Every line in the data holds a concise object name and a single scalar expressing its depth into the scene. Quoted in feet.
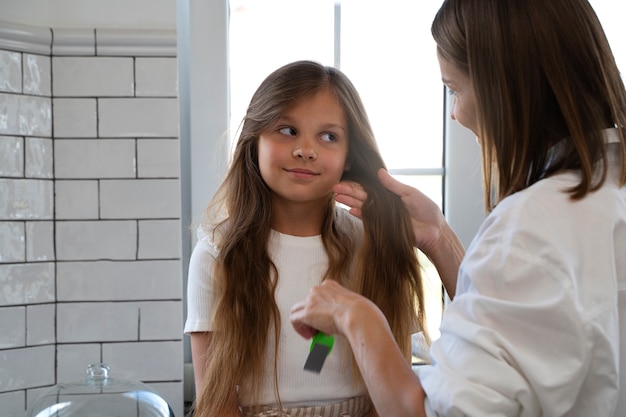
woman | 2.55
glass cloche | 3.92
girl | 4.41
